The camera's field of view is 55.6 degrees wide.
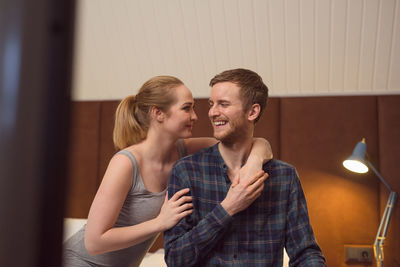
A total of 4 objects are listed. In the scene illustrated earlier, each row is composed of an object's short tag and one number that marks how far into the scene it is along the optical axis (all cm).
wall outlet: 231
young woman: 133
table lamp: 211
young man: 124
